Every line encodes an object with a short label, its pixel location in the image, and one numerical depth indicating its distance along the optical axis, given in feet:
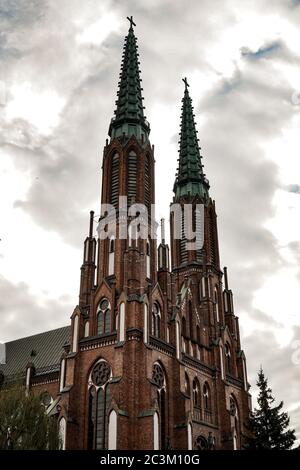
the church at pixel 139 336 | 148.05
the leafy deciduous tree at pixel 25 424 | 123.24
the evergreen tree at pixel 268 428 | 148.56
